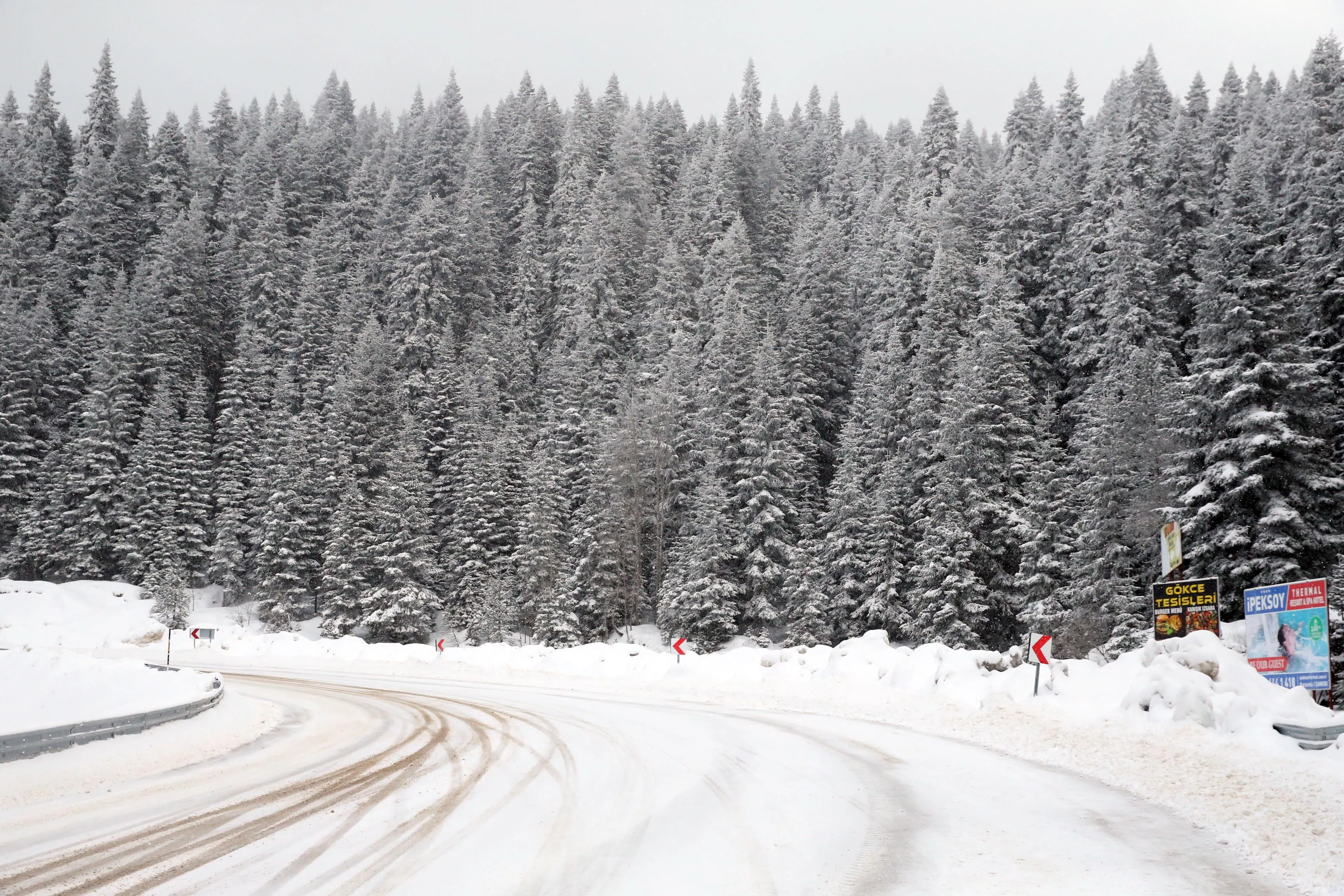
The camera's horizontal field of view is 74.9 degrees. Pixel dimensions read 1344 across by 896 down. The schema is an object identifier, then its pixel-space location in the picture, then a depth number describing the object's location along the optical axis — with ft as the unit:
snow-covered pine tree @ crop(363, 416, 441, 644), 163.02
